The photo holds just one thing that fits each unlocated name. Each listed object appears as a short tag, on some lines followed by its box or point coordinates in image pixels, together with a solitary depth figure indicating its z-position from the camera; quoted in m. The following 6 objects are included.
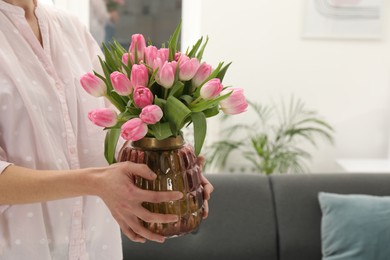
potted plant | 3.21
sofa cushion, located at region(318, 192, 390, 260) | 2.04
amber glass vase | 0.89
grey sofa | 2.13
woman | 0.88
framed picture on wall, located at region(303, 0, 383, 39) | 3.17
